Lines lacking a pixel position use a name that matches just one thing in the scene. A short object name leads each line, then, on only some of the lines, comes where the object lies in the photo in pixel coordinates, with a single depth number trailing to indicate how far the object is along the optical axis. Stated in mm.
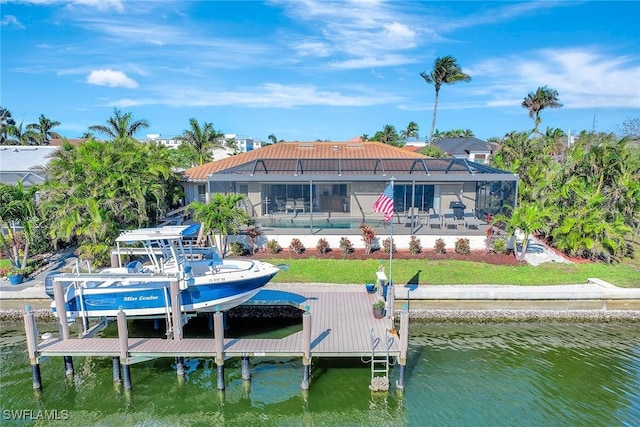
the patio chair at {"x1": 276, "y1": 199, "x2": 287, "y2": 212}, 23281
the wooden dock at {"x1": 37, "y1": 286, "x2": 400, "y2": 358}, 10320
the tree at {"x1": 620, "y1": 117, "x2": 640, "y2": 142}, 39472
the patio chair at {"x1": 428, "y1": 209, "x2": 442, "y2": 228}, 20531
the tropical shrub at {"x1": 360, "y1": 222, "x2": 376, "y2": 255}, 18188
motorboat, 11453
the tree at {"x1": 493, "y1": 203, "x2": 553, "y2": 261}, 16719
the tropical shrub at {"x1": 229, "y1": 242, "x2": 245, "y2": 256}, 18219
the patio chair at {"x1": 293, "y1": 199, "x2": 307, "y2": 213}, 23098
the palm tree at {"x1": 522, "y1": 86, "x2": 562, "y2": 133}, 48375
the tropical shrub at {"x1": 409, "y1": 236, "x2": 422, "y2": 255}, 18328
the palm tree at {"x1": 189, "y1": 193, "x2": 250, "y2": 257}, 16495
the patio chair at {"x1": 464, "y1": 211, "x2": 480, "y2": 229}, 19981
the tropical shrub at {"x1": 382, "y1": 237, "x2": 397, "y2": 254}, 18462
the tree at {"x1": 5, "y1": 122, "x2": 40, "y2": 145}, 43094
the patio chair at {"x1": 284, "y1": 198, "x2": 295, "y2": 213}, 23094
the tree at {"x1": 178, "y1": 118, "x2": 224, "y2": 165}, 34469
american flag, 14117
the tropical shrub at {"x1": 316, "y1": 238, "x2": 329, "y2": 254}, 18266
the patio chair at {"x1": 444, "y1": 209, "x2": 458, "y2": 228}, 20150
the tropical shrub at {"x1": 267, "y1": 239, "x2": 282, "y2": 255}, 18391
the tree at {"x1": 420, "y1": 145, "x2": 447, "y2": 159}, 40209
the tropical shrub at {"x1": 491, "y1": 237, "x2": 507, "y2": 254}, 18203
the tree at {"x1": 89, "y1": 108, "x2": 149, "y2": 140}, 26797
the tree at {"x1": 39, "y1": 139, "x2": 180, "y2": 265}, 15859
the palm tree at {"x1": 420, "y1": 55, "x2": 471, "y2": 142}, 47047
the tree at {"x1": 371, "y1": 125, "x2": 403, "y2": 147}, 62688
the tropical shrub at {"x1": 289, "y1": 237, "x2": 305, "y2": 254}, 18359
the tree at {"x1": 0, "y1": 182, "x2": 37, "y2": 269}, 15500
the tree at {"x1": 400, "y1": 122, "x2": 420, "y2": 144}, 72312
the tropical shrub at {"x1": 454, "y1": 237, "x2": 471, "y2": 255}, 18156
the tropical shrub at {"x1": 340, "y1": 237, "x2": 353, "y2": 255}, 18078
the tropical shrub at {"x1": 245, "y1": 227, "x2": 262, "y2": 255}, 18406
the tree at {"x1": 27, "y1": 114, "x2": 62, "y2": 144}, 44906
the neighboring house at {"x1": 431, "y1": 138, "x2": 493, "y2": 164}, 47697
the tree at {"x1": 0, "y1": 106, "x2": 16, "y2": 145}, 44453
